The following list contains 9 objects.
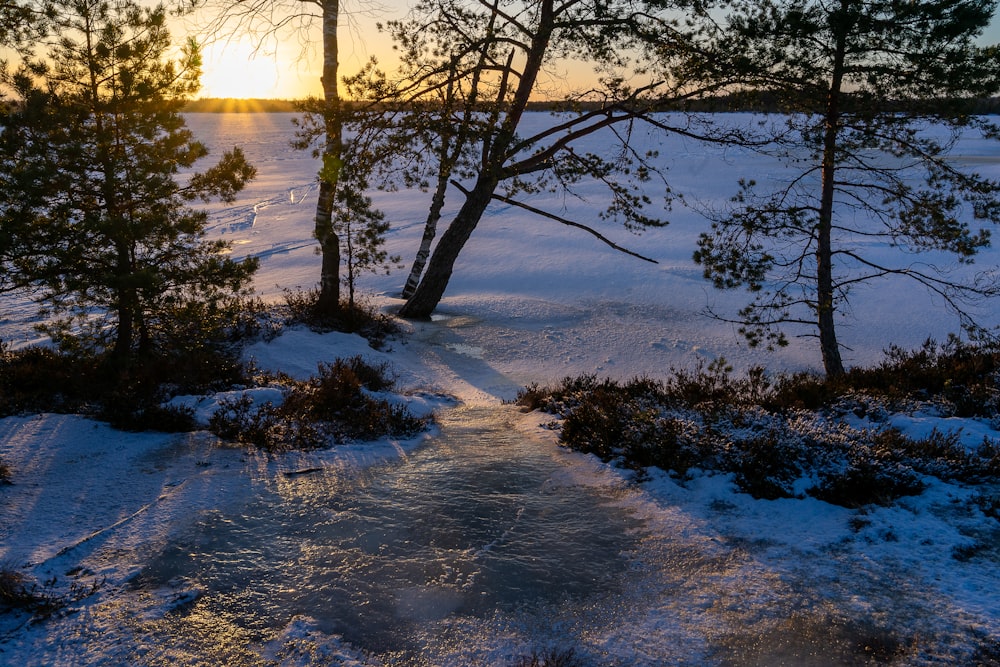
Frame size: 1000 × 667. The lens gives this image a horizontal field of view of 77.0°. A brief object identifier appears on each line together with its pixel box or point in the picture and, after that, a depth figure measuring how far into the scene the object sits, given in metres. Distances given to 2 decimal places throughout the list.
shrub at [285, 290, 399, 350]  12.56
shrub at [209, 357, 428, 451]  6.62
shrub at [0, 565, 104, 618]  3.76
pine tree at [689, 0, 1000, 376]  8.80
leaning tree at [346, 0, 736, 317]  11.25
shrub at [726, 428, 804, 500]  5.42
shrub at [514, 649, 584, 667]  3.40
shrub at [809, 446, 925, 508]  5.17
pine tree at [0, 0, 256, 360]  6.66
